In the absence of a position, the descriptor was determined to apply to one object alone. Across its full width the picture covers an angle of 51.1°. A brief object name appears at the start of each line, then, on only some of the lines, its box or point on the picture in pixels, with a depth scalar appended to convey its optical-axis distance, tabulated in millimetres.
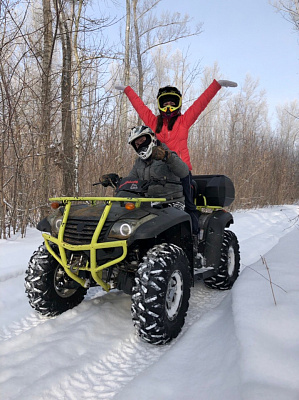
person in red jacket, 3732
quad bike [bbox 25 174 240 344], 2295
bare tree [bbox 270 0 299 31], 10644
